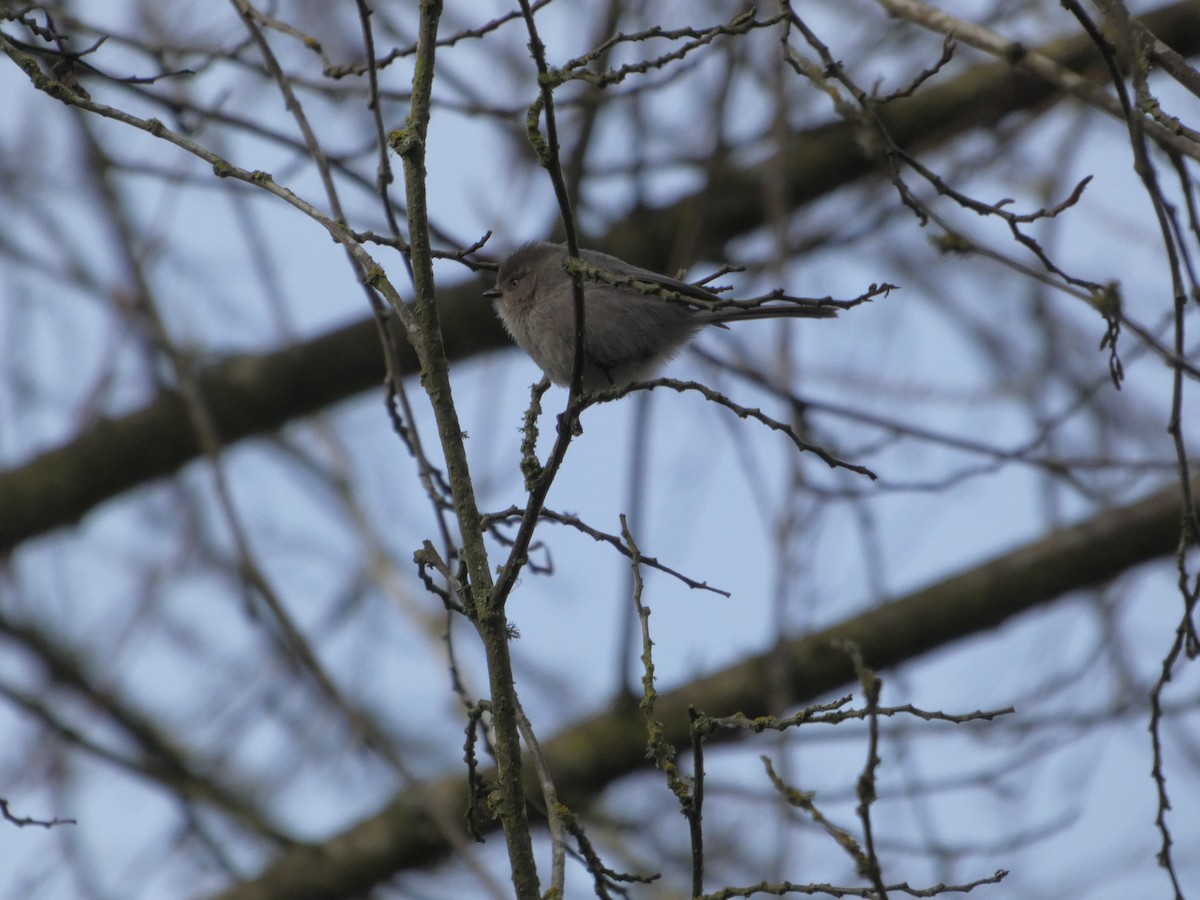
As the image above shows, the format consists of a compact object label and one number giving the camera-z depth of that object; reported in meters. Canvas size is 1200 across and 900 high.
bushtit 8.46
